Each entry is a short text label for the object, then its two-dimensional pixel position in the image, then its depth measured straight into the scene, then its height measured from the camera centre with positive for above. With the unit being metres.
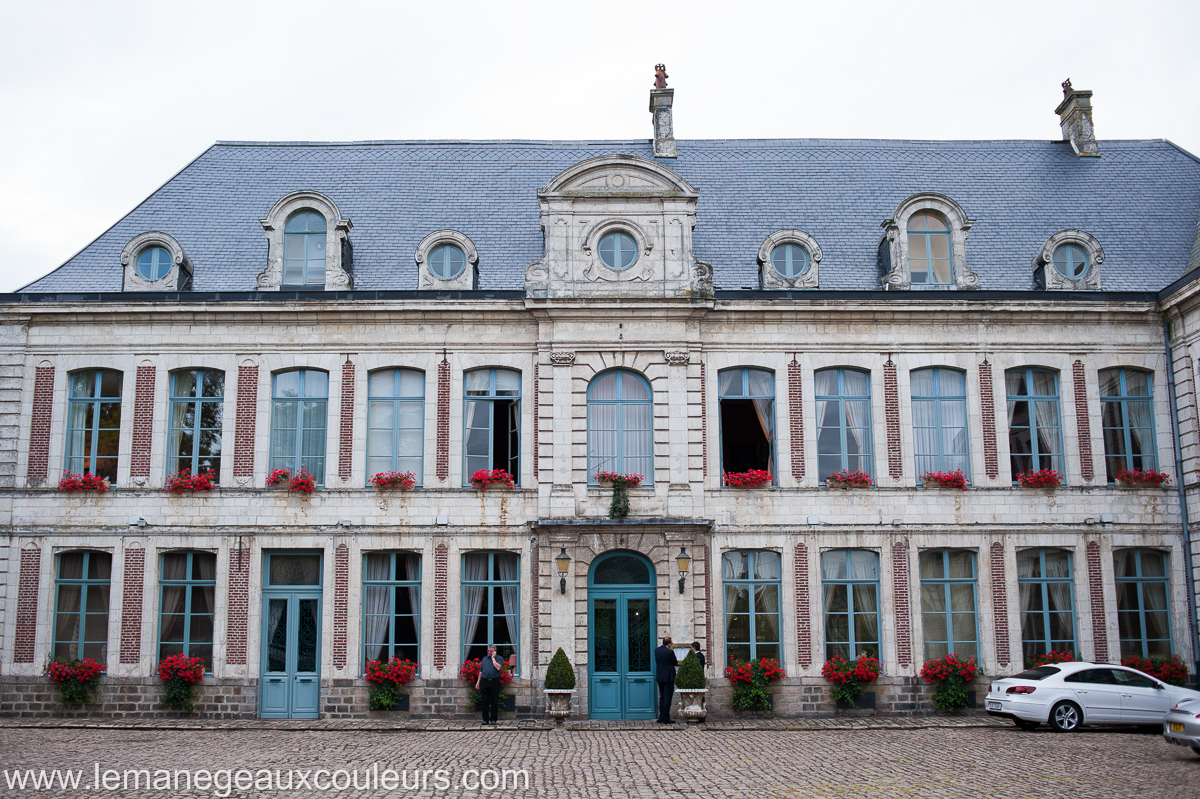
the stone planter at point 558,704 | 16.73 -1.96
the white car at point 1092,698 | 15.19 -1.76
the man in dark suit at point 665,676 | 16.78 -1.54
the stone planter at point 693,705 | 16.77 -2.00
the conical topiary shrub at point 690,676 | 16.83 -1.55
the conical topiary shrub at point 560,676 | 16.77 -1.52
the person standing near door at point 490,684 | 16.78 -1.64
